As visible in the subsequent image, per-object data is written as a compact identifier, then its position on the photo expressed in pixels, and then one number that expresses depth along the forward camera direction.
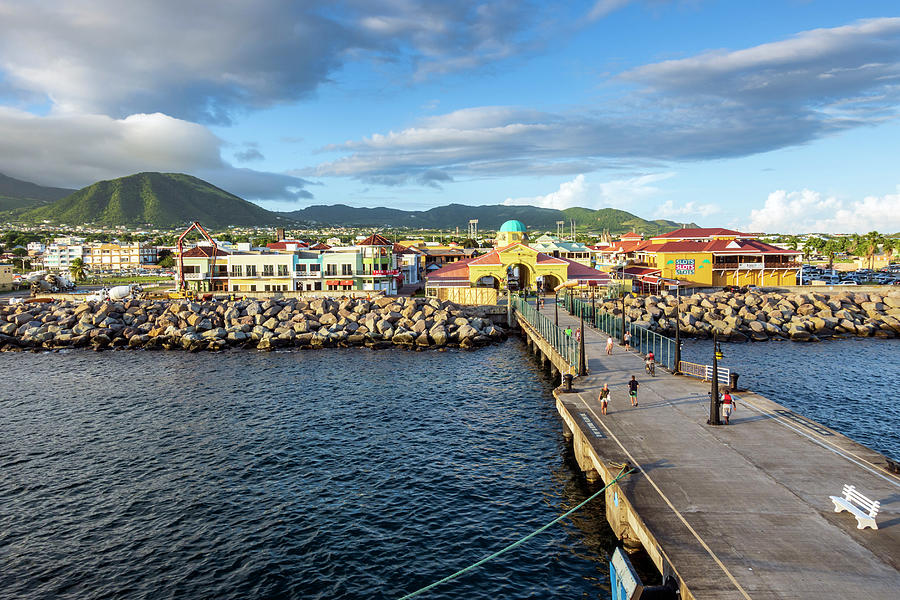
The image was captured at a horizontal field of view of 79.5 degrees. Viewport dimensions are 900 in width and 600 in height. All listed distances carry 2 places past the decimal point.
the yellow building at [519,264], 91.00
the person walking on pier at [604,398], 30.85
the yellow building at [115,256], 195.12
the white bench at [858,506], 17.77
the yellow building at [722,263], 99.38
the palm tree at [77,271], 144.75
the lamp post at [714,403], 28.16
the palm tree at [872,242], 143.62
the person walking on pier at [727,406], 28.42
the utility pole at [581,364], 39.40
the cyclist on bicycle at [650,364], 39.62
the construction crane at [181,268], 93.47
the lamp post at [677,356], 37.90
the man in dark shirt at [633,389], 32.12
